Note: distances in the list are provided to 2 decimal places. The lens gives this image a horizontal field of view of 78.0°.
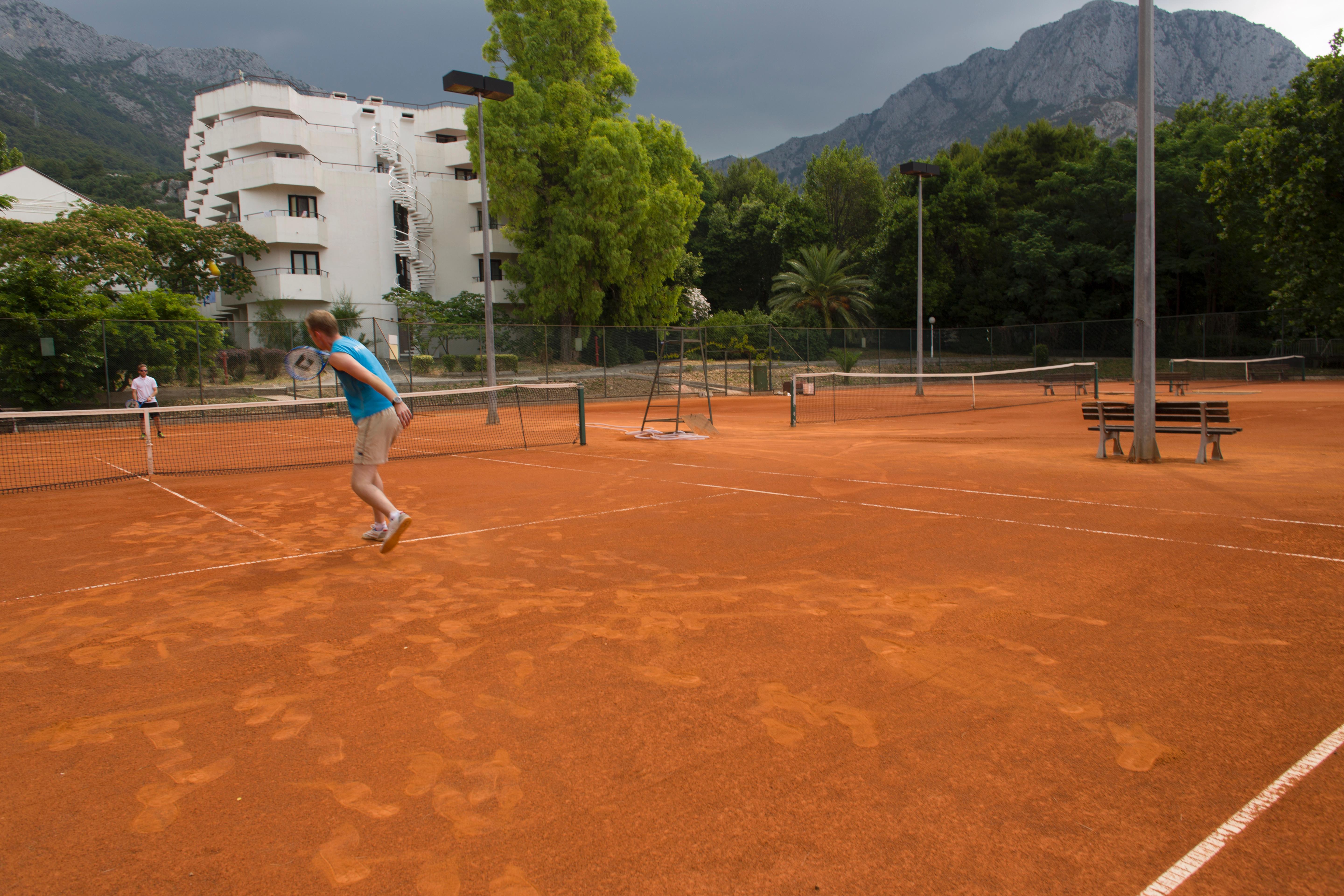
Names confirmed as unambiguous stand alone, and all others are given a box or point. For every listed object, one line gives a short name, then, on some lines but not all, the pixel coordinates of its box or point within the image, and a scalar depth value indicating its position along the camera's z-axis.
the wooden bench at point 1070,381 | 26.70
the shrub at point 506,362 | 30.72
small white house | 48.12
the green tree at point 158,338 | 23.09
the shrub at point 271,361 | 27.98
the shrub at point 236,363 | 26.97
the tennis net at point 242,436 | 13.02
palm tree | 46.16
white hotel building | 42.50
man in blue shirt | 6.16
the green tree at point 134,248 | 34.56
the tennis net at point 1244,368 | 32.09
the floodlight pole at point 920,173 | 25.41
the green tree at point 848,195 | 57.81
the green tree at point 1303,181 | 26.23
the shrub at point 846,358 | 38.62
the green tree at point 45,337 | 21.17
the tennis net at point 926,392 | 23.03
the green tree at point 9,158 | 42.72
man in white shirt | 17.61
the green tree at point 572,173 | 35.69
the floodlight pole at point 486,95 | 17.14
